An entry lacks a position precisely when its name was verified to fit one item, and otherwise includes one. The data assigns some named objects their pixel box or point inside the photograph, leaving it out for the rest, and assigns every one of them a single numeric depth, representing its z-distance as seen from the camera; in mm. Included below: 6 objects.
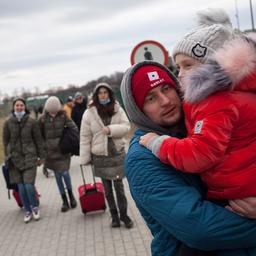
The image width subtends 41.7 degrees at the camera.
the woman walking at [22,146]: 5405
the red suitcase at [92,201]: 5353
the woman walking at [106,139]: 4611
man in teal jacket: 1249
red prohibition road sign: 5813
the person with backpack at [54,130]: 5660
